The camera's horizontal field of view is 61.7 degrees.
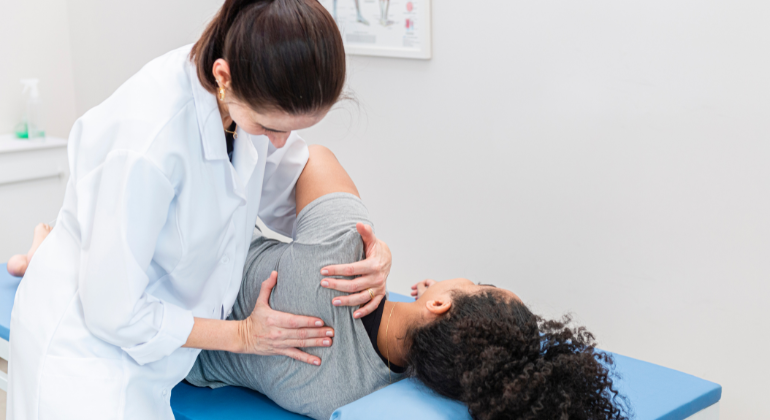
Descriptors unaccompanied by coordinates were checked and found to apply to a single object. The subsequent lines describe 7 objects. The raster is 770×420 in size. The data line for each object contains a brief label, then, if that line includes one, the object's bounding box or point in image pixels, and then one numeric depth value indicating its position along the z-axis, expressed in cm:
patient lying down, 102
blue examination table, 108
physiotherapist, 91
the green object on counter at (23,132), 303
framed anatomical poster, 225
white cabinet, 291
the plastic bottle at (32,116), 300
